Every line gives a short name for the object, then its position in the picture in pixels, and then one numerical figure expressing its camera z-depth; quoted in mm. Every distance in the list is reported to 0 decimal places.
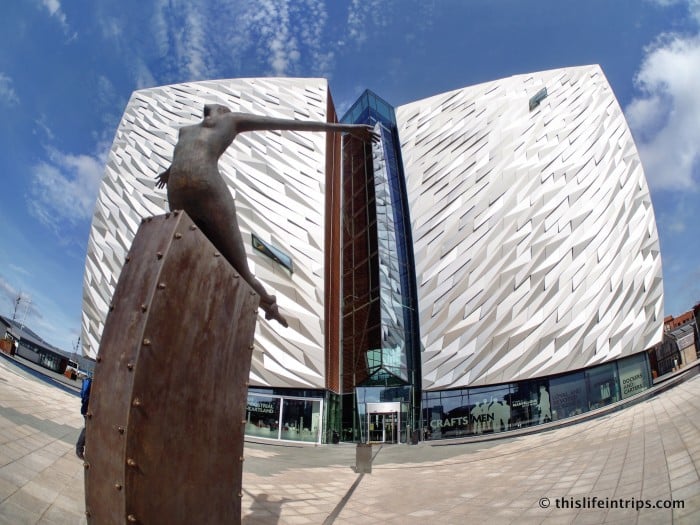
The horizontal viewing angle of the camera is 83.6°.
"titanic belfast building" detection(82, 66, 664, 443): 21312
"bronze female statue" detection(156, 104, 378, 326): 2639
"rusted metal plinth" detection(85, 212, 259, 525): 1913
